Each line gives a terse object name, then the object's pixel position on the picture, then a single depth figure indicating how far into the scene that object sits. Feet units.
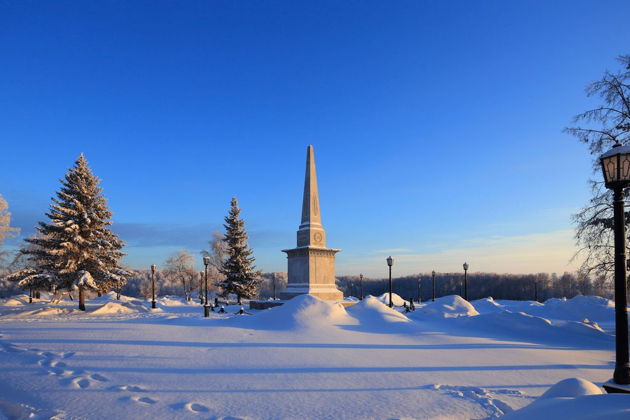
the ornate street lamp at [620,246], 18.92
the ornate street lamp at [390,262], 75.46
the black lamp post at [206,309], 68.18
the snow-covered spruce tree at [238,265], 121.60
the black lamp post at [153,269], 88.34
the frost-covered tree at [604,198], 44.55
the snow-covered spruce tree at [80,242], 78.23
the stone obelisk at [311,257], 84.99
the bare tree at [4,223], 95.35
